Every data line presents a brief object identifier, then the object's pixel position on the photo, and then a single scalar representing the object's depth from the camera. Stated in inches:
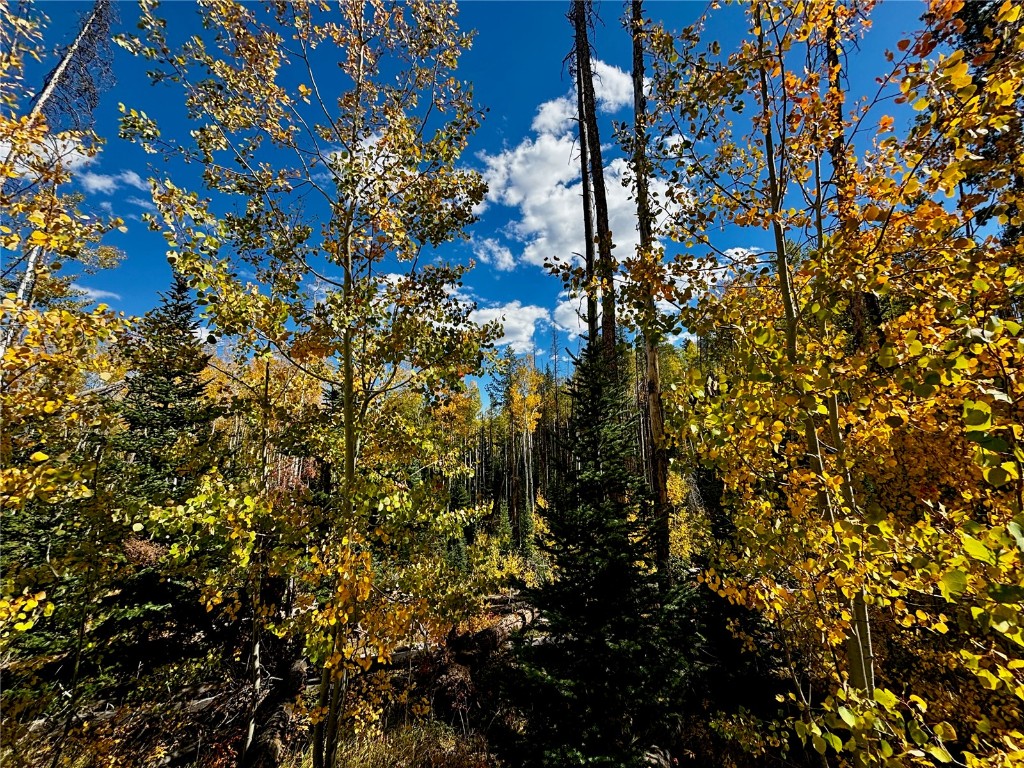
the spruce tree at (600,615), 187.0
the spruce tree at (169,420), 168.1
